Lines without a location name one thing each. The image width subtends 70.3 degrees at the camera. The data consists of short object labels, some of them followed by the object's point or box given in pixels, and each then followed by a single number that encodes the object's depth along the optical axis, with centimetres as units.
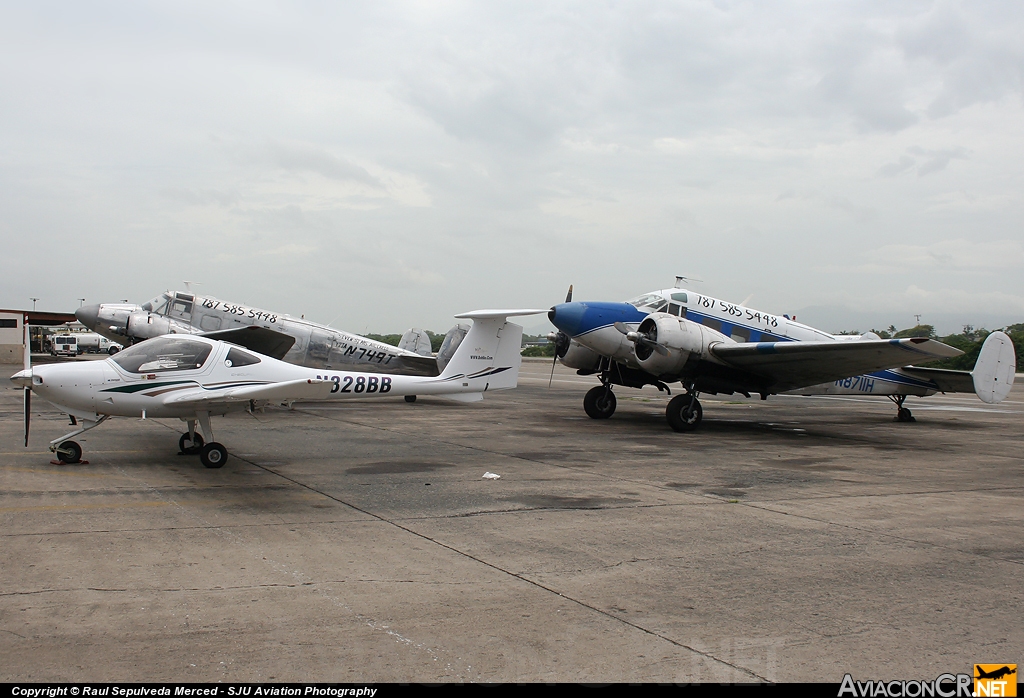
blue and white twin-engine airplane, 1556
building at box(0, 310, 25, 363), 6139
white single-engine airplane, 980
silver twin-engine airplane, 2208
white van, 5966
